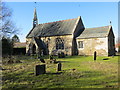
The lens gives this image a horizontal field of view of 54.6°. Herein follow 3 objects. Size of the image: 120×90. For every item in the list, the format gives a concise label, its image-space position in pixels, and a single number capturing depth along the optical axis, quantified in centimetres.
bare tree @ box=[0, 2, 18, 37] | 2599
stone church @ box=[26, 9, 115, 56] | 2328
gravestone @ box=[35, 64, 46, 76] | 827
